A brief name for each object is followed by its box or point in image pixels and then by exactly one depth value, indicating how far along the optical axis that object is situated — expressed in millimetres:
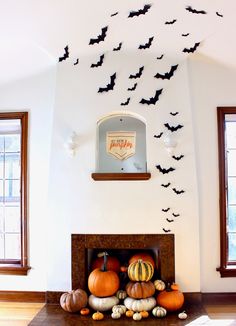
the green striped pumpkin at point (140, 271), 2668
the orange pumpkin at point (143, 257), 2852
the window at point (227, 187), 2906
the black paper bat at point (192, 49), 2635
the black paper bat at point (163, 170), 2801
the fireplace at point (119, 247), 2789
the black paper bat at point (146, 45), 2587
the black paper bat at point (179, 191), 2797
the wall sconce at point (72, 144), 2801
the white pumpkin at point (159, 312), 2545
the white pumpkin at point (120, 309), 2572
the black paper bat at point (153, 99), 2826
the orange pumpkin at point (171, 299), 2613
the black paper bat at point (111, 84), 2855
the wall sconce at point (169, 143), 2750
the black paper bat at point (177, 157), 2803
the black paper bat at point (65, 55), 2664
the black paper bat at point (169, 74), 2824
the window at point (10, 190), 3154
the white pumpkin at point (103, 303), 2637
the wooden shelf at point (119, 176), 2779
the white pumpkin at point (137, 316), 2492
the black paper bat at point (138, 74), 2838
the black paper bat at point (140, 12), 2157
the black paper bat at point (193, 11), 2154
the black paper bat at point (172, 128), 2820
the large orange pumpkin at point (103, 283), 2656
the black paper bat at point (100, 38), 2436
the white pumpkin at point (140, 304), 2580
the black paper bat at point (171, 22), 2301
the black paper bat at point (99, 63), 2851
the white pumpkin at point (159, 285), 2699
